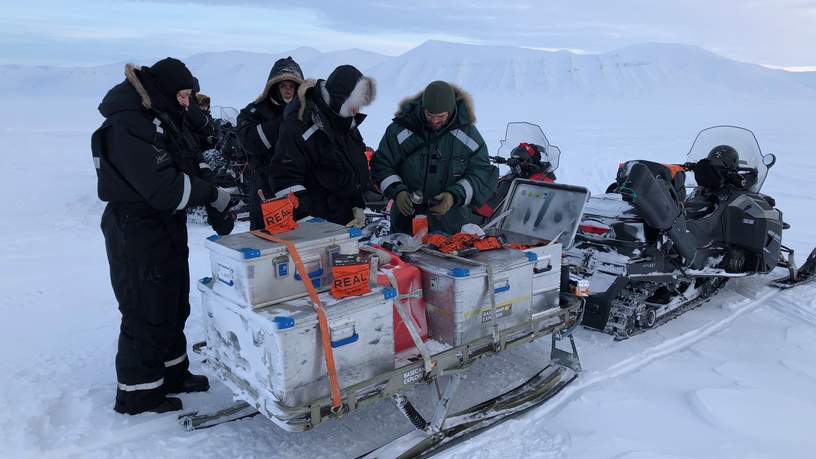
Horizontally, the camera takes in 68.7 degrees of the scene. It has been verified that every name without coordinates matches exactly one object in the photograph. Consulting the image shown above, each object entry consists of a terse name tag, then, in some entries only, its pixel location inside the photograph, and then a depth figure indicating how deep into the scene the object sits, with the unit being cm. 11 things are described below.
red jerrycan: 283
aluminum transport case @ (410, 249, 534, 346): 279
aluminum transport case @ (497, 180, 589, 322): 383
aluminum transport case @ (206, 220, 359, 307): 239
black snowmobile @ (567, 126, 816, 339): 418
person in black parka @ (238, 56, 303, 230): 420
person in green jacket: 366
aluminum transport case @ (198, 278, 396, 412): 229
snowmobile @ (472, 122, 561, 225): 599
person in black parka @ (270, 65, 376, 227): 335
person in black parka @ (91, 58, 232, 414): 278
